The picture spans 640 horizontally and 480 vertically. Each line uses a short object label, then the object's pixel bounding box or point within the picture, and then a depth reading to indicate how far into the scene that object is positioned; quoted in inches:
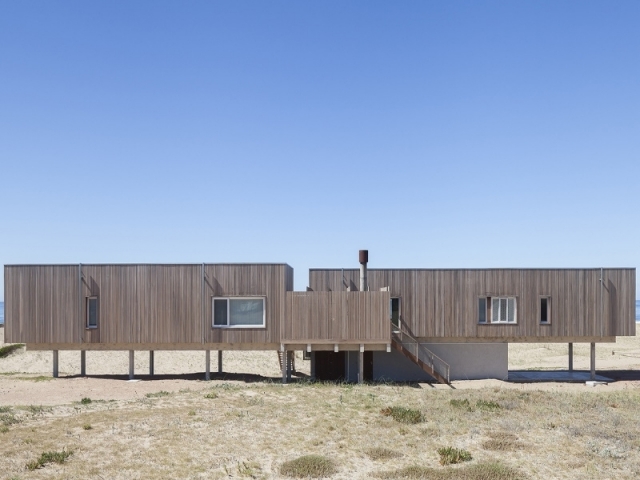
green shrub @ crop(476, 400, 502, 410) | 919.0
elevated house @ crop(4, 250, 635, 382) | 1183.6
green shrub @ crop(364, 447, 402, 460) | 681.3
